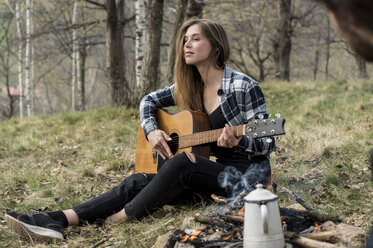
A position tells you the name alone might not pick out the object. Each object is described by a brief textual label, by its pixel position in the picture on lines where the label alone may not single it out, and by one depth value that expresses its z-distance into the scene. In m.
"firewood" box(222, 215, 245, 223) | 2.56
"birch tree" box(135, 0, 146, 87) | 9.08
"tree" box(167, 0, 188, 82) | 8.63
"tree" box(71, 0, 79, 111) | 16.30
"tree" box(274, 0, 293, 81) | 13.75
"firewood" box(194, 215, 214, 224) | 2.71
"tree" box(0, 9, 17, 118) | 16.91
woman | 3.28
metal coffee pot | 2.06
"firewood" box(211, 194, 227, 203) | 3.30
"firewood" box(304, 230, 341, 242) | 2.24
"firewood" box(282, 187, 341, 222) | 2.57
